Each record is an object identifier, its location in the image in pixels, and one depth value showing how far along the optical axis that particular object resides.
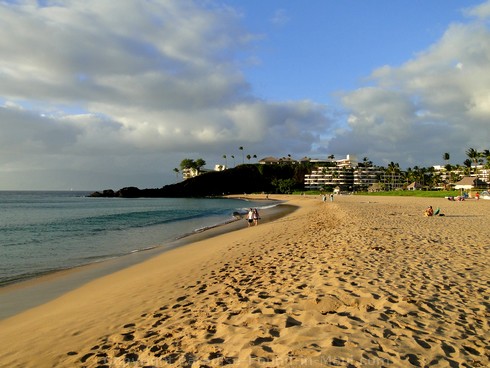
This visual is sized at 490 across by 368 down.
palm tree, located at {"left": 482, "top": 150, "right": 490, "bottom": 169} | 96.41
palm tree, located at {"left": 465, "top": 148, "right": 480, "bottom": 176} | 100.38
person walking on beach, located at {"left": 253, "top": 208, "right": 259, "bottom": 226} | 28.42
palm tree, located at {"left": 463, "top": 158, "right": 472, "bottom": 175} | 111.56
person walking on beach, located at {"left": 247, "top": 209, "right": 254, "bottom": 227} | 28.21
